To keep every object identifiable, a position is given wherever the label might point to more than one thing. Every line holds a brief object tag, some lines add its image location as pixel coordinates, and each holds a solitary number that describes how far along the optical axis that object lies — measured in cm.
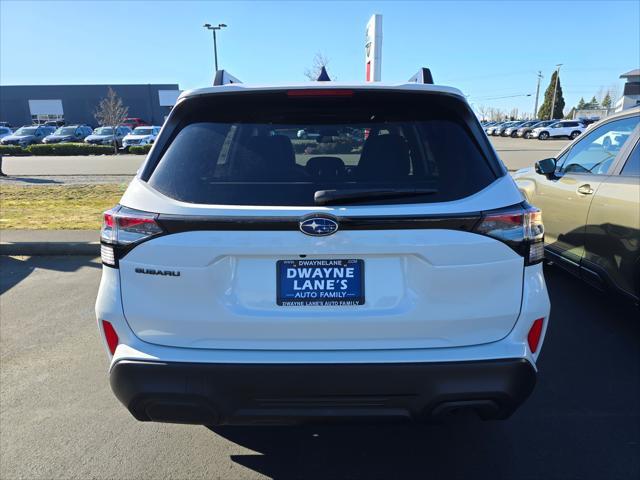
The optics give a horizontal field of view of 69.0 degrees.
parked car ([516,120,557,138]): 4890
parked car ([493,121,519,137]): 5700
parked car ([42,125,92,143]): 3791
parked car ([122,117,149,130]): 5078
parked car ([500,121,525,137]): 5340
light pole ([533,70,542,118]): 8120
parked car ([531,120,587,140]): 4409
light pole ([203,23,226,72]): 3903
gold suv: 364
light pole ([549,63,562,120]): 7482
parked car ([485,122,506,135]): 6036
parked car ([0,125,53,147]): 3562
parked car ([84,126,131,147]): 3444
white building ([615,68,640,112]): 5625
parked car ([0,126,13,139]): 3961
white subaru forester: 188
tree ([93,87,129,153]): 3525
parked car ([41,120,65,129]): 6116
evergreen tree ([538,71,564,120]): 8231
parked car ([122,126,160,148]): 3127
